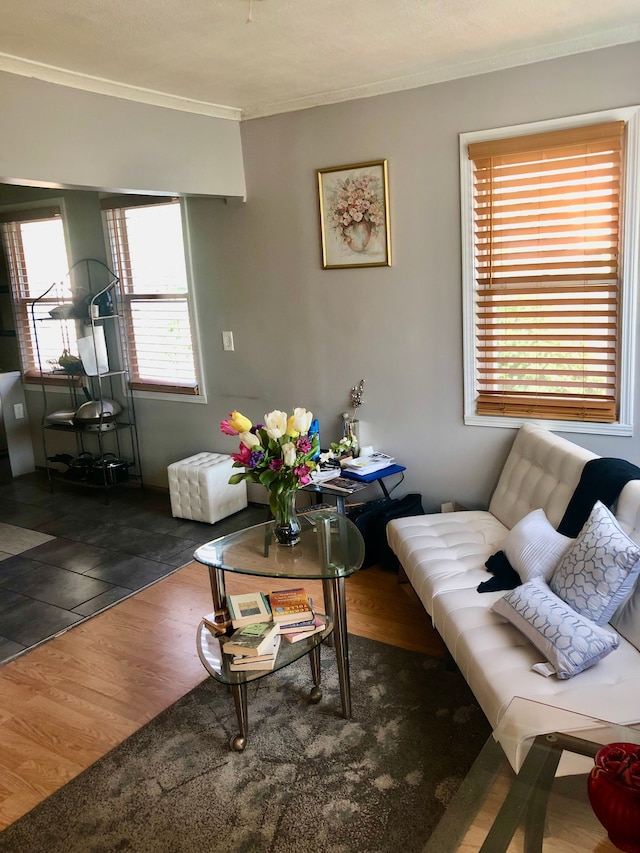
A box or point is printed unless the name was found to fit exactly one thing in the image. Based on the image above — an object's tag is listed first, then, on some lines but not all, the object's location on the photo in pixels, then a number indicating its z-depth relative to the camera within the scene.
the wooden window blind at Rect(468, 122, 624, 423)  3.21
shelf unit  4.97
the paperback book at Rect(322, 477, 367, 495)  3.63
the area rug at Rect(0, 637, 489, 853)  2.04
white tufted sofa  2.01
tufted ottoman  4.43
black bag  3.75
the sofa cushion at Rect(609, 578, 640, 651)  2.26
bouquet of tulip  2.55
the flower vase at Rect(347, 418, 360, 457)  4.09
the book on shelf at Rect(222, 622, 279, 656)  2.33
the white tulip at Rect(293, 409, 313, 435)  2.57
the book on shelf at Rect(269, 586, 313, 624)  2.49
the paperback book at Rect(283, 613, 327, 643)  2.43
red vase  1.36
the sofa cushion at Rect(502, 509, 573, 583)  2.52
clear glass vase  2.74
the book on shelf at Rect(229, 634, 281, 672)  2.30
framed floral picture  3.80
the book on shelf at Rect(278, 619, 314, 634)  2.45
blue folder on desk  3.73
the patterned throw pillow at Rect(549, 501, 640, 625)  2.20
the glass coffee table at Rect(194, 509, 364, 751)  2.39
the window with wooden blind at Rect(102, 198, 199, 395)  4.73
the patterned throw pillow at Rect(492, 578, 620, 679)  2.06
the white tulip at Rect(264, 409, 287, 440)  2.54
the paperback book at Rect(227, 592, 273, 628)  2.48
